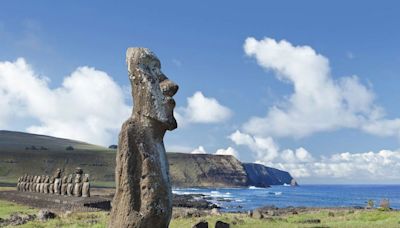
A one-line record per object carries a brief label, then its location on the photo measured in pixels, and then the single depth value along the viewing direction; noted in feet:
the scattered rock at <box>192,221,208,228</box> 52.82
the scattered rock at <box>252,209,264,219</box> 93.72
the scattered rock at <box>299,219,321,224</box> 81.28
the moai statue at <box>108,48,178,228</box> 29.48
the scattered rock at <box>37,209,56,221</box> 73.97
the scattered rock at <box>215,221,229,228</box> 54.08
